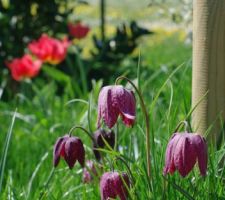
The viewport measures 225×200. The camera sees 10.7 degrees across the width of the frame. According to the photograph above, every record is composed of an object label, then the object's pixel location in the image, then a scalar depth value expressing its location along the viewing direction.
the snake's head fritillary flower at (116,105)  1.16
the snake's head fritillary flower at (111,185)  1.20
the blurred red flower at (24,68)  2.28
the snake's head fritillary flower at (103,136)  1.32
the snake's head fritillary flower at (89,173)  1.41
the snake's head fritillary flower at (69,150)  1.23
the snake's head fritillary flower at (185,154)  1.13
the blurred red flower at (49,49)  2.31
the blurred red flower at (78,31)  2.65
